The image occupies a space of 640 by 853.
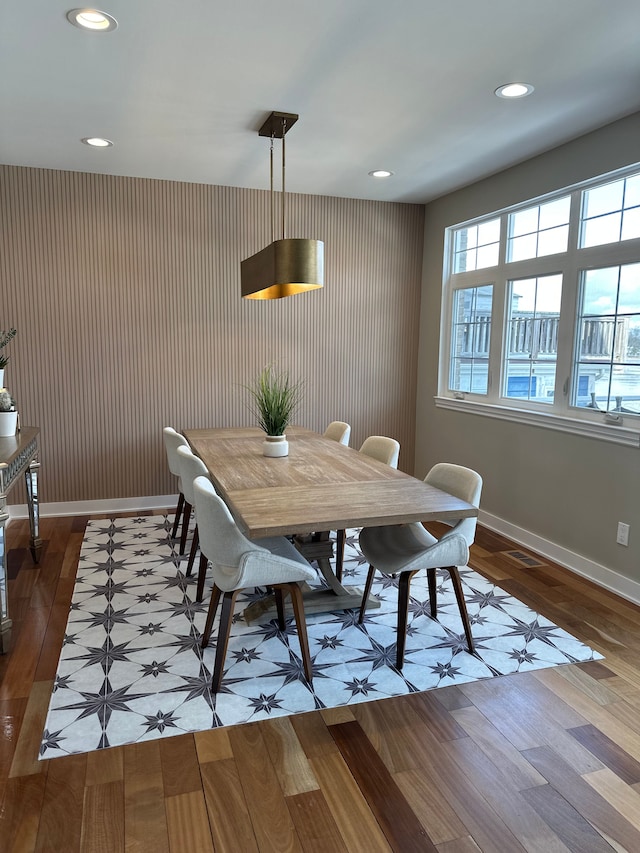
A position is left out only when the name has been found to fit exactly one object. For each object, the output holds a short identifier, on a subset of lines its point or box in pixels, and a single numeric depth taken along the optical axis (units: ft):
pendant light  9.83
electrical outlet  10.86
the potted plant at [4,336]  14.12
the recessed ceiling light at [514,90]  9.17
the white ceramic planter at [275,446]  11.07
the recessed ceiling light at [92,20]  7.27
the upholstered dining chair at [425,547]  8.00
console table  8.36
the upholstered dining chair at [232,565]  7.31
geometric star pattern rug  7.22
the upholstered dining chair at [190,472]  9.52
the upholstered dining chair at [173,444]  11.55
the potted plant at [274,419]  11.09
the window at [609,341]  10.82
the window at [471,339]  15.14
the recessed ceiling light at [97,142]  11.85
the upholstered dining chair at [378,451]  11.39
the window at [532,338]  12.82
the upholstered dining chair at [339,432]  13.51
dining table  7.29
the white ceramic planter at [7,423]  10.75
